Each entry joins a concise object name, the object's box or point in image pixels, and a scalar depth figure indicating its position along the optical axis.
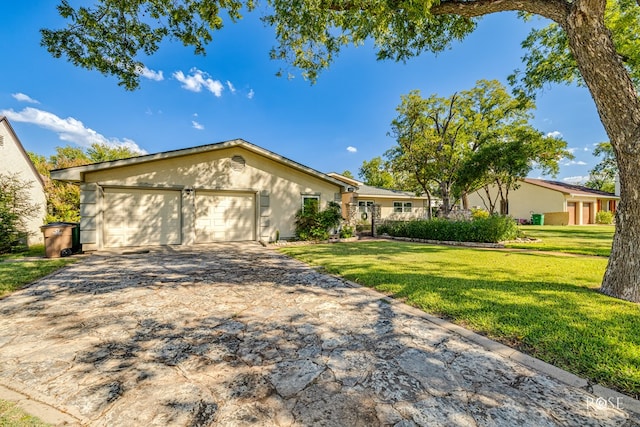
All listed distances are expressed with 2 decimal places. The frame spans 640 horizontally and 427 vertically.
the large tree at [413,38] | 3.83
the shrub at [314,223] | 11.43
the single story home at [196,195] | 8.78
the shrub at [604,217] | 23.19
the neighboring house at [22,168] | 10.52
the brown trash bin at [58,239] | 7.61
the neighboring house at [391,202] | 21.62
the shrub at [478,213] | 20.62
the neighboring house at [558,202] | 23.05
